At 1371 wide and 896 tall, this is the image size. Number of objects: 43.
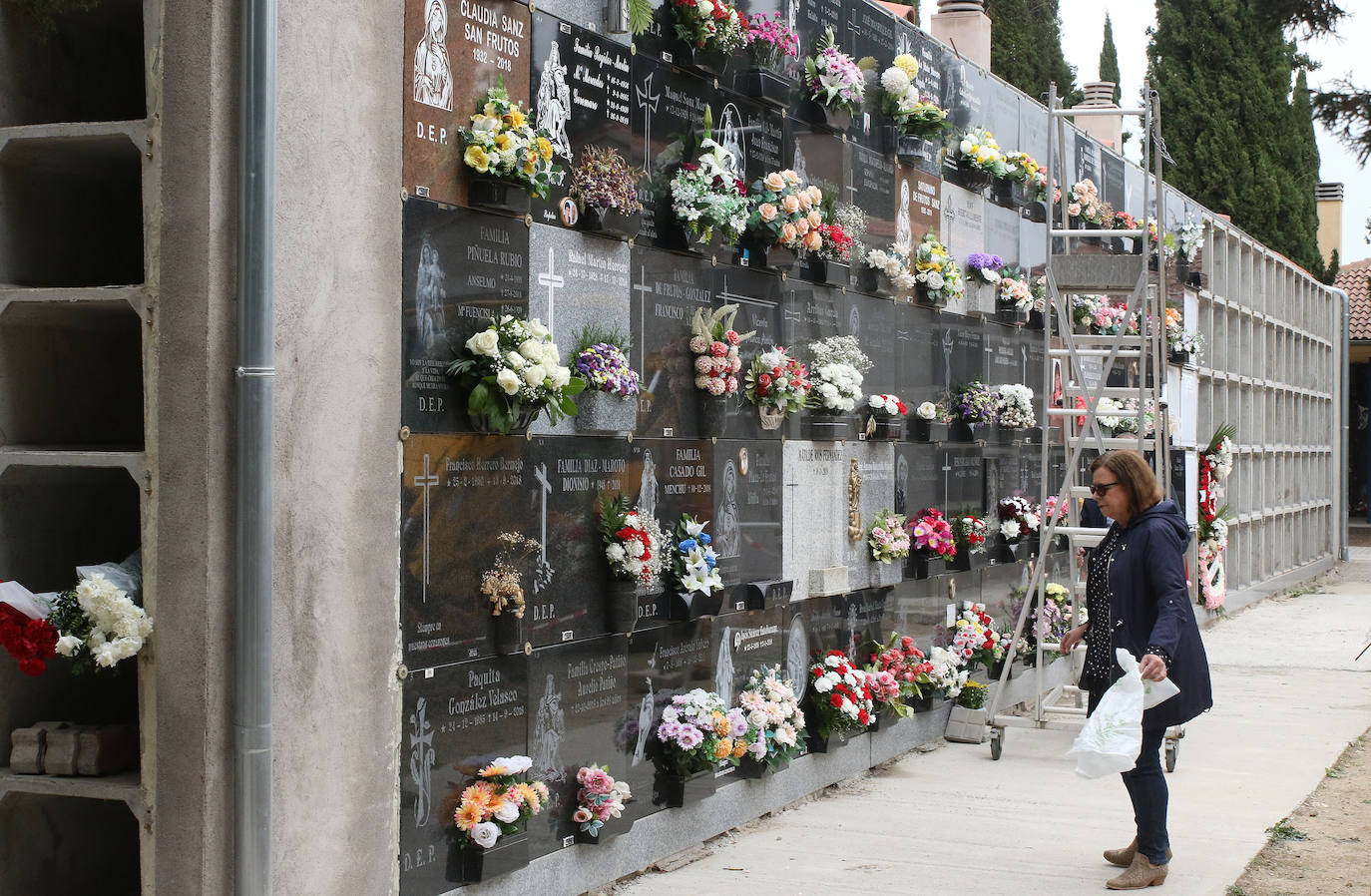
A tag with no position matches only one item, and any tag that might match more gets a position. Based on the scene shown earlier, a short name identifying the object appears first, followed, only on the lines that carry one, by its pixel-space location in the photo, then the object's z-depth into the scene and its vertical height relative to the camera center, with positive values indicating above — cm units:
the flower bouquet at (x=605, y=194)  504 +87
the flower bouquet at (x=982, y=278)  867 +100
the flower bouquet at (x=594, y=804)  498 -119
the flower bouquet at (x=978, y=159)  857 +167
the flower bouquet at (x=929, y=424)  784 +13
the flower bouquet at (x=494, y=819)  440 -110
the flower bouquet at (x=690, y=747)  548 -110
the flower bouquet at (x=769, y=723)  600 -112
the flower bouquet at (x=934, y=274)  788 +93
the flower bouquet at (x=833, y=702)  667 -114
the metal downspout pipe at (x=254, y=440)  372 +2
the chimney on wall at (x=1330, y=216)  3033 +481
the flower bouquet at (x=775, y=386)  614 +26
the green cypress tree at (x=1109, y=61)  2702 +703
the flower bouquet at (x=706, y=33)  561 +159
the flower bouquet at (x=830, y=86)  675 +164
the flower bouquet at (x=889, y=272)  734 +88
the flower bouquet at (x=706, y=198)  554 +94
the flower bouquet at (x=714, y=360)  572 +34
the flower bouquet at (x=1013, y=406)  886 +25
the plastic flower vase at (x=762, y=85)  615 +151
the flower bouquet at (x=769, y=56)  616 +166
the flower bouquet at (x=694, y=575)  550 -47
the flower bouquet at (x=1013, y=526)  883 -46
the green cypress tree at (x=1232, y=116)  2350 +526
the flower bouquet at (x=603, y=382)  496 +22
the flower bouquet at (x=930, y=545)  771 -49
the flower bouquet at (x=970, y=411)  837 +21
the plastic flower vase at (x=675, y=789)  551 -126
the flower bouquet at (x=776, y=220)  612 +95
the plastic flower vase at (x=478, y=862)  441 -123
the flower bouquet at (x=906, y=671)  734 -111
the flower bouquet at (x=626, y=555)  511 -36
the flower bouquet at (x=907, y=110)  752 +173
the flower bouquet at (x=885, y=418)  725 +15
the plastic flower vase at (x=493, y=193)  448 +77
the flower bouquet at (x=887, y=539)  728 -44
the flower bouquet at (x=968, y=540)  820 -50
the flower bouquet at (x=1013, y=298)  906 +92
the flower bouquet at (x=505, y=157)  444 +88
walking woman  509 -58
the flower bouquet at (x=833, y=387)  662 +28
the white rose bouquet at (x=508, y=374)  438 +22
